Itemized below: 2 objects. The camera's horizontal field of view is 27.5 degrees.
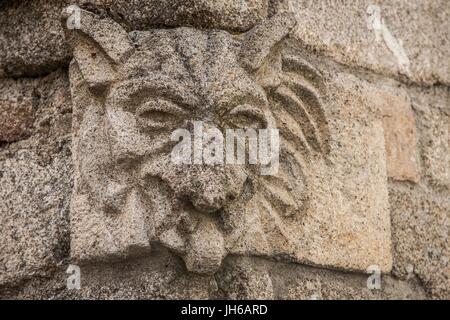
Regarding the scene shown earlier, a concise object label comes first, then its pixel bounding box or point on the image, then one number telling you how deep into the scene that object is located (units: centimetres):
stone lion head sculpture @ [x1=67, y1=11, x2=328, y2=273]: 172
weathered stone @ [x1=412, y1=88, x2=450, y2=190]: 242
